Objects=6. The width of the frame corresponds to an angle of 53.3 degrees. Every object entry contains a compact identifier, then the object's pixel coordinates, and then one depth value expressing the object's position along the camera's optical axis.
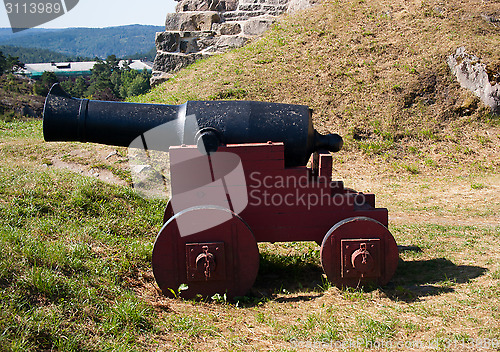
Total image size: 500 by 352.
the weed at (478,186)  7.76
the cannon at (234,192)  3.66
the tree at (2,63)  47.81
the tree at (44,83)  45.41
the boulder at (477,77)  9.86
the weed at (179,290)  3.67
